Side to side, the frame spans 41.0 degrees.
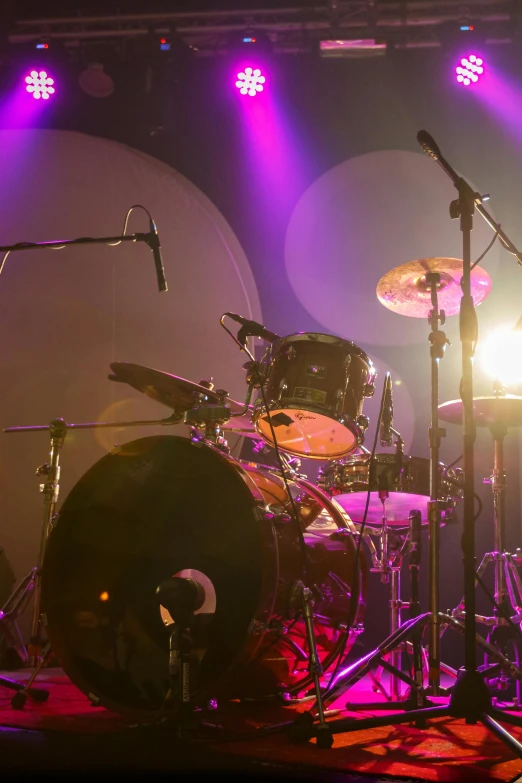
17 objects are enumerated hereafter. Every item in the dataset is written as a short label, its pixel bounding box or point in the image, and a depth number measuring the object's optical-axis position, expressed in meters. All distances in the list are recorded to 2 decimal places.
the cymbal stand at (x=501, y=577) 3.42
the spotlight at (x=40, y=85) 5.96
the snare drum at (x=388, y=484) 3.41
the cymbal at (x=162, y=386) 2.68
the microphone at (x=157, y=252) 3.15
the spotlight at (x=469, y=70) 5.56
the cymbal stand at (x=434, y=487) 2.88
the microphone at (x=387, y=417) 3.24
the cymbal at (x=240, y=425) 3.38
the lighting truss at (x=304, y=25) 5.30
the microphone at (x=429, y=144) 2.43
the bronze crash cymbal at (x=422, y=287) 3.42
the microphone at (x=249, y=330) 2.90
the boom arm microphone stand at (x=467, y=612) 2.21
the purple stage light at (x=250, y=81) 5.83
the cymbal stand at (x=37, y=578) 3.20
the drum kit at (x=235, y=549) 2.46
